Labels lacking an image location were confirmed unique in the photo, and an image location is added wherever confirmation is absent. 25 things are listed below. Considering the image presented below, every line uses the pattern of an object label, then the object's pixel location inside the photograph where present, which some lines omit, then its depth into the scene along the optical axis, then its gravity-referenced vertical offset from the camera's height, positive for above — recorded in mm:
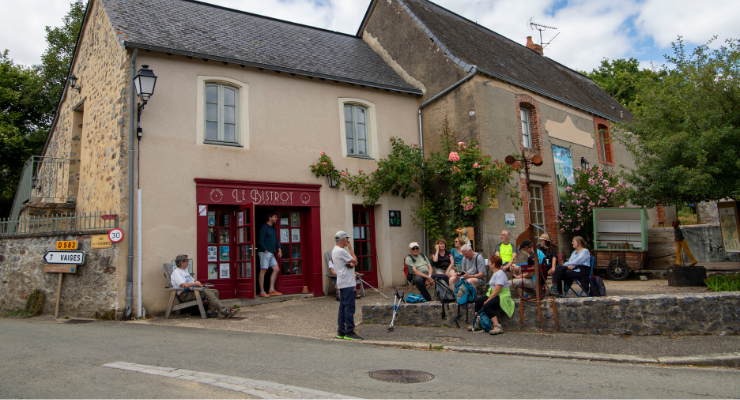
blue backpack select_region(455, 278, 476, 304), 7621 -621
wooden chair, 8758 -681
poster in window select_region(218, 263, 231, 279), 10332 -145
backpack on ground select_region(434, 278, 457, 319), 7750 -631
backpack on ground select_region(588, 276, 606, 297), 7871 -667
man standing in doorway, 10688 +229
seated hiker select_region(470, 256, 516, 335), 7152 -674
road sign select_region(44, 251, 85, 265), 9102 +252
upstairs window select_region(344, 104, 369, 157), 12508 +3284
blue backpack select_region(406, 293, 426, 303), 8117 -737
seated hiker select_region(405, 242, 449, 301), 8531 -294
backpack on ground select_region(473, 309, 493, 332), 7223 -1024
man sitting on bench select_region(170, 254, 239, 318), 8734 -465
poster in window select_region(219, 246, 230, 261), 10404 +217
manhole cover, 4754 -1199
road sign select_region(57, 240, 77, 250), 9245 +486
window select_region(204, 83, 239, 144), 10547 +3251
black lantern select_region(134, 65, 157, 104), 9031 +3415
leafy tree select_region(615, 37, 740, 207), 8820 +2035
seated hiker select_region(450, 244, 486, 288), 8164 -238
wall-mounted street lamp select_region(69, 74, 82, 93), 12492 +4814
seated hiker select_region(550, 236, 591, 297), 8062 -395
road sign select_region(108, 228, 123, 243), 8781 +594
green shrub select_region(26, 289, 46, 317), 9656 -591
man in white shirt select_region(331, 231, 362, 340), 7105 -425
